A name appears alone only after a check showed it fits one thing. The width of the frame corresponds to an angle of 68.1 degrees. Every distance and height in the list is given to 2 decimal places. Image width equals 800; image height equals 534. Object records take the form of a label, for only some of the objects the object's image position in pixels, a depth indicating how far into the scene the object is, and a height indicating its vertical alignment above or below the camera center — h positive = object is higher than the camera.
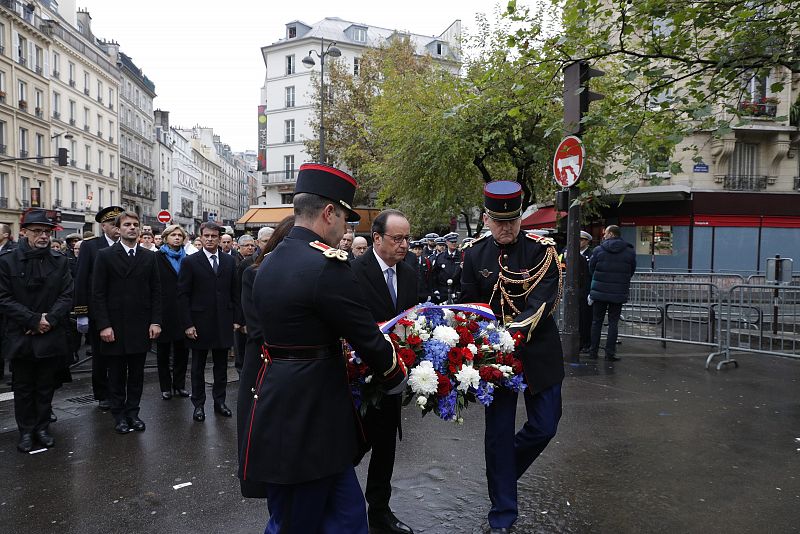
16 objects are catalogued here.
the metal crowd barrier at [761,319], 9.16 -0.99
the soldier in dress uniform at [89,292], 6.98 -0.50
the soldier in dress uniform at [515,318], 3.88 -0.43
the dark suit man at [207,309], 6.84 -0.68
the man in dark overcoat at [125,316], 6.14 -0.69
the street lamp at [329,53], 22.50 +7.87
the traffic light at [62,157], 30.49 +4.84
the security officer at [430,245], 16.23 +0.25
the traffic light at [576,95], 8.87 +2.46
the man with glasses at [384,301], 3.98 -0.33
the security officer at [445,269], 13.10 -0.34
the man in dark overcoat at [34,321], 5.63 -0.69
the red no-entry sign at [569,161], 8.78 +1.43
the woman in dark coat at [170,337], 7.48 -1.09
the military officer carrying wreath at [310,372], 2.66 -0.56
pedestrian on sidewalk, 10.01 -0.46
